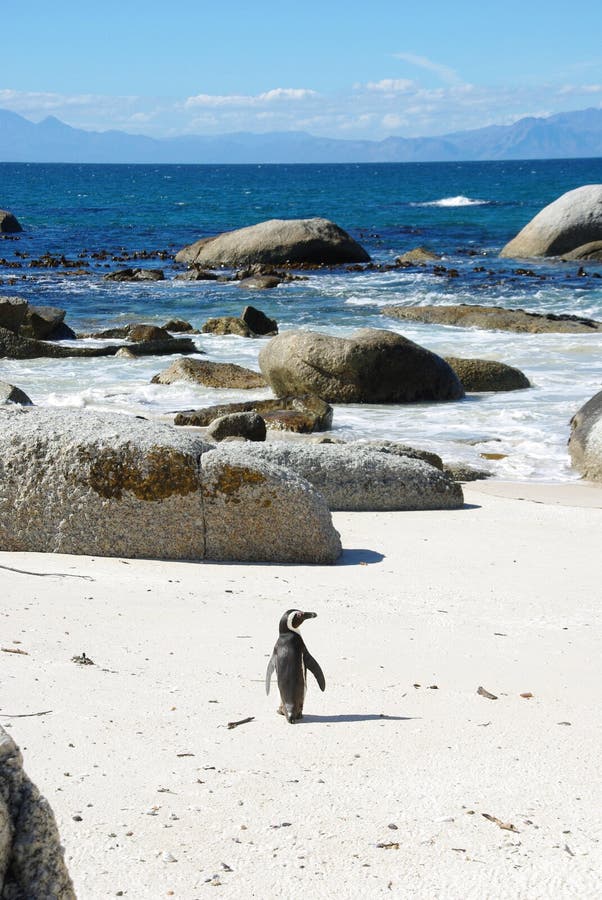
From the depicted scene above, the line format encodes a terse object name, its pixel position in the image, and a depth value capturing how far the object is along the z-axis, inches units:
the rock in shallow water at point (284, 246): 1457.9
